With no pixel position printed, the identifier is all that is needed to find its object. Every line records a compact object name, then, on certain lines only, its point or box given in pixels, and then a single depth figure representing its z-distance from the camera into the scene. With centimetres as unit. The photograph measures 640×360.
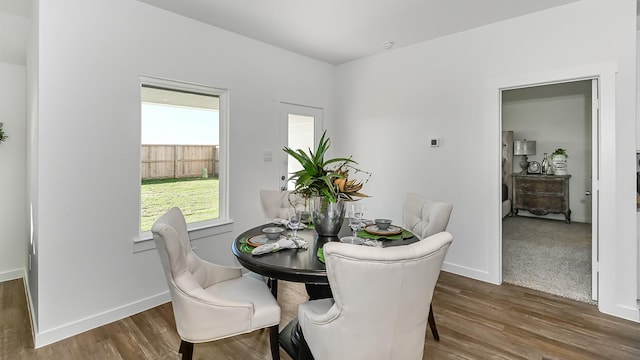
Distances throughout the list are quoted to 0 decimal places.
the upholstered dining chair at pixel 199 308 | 166
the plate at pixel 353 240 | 188
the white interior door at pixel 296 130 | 407
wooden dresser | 639
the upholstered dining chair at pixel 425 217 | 232
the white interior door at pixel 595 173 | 272
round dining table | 157
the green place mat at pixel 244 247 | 186
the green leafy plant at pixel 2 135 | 351
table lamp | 681
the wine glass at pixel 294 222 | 214
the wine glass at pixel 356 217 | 213
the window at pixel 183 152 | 296
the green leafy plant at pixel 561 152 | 648
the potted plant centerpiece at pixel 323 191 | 205
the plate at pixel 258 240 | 199
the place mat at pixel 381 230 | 219
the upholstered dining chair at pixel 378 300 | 124
